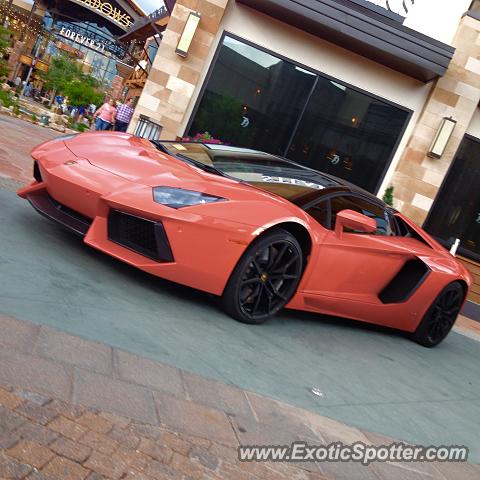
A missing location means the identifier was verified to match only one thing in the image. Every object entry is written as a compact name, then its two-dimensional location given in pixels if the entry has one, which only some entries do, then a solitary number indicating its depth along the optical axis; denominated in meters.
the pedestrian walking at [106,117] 15.15
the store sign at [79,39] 43.47
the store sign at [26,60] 45.34
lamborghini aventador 3.50
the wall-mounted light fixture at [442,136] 10.75
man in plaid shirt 14.67
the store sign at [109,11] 40.25
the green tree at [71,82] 28.09
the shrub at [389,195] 10.96
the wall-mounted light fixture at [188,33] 10.51
